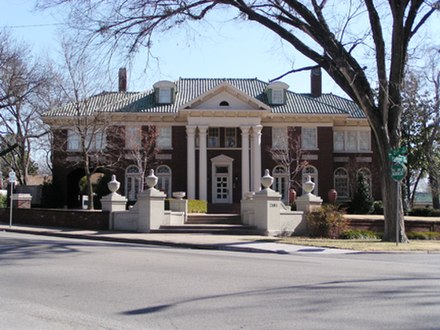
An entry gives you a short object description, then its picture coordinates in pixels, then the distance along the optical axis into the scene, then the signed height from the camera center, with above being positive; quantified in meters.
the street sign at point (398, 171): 18.33 +0.87
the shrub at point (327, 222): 22.25 -1.14
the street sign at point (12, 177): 25.70 +0.97
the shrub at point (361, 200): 37.47 -0.32
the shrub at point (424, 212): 37.44 -1.23
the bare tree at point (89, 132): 31.22 +4.43
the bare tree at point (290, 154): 40.22 +3.31
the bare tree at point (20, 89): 35.25 +7.51
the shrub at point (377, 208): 37.93 -0.92
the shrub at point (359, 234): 21.91 -1.66
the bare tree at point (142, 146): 38.81 +3.84
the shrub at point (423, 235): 22.45 -1.73
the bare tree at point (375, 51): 19.23 +5.48
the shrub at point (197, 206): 30.70 -0.63
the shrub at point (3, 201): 34.22 -0.30
